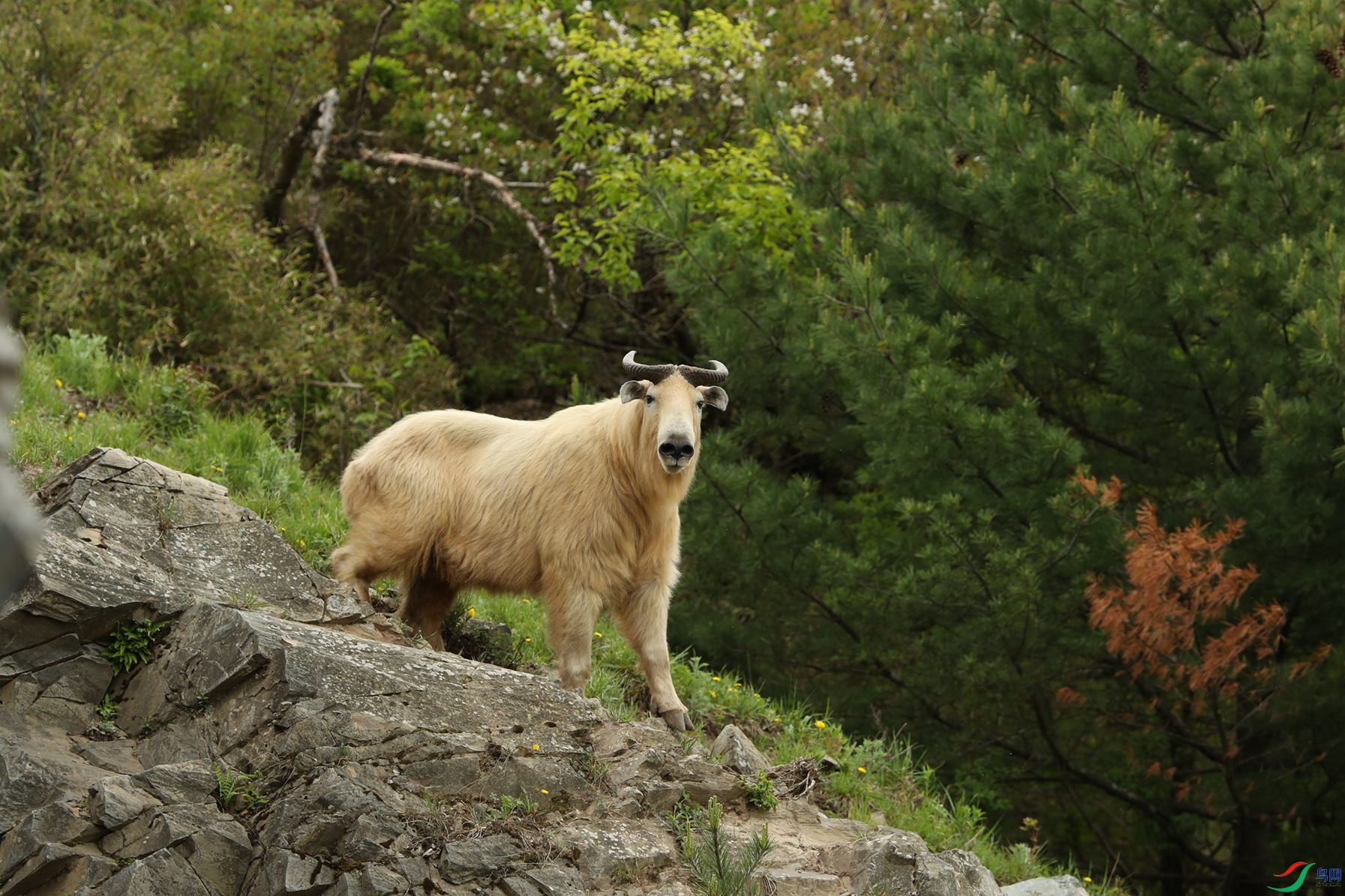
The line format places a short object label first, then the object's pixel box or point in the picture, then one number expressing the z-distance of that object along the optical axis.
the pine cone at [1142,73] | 27.67
